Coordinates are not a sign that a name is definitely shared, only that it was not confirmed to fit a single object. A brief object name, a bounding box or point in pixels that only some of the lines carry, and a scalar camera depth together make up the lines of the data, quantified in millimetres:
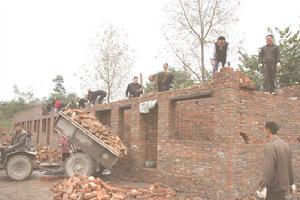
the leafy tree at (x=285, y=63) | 17500
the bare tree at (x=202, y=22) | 23172
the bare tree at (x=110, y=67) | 28406
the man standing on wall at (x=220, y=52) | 10898
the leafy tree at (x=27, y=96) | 56769
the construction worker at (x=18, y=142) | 11891
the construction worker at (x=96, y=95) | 16938
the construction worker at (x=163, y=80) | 12797
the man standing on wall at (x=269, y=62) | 10844
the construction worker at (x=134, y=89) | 14336
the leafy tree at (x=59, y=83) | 64162
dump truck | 11141
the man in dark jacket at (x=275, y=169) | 5660
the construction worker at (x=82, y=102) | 18016
